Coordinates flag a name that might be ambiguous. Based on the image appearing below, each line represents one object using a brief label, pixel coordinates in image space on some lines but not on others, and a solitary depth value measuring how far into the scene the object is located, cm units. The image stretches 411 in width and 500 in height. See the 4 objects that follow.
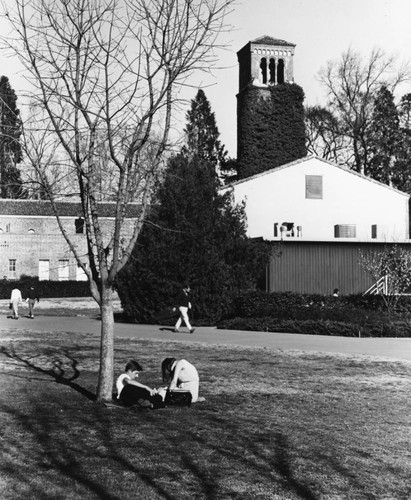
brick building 5969
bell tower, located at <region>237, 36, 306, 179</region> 5700
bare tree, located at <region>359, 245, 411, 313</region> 2753
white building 4166
